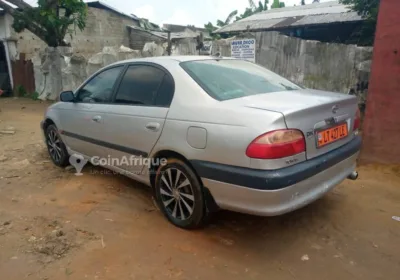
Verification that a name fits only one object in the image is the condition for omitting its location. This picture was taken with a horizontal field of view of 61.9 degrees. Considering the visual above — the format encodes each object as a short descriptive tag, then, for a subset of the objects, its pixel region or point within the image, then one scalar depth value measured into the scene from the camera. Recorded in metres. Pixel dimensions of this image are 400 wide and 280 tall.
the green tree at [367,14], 7.35
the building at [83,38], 14.50
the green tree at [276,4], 20.00
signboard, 7.34
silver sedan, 2.42
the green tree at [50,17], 11.83
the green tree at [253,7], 21.61
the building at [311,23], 11.68
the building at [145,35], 16.89
